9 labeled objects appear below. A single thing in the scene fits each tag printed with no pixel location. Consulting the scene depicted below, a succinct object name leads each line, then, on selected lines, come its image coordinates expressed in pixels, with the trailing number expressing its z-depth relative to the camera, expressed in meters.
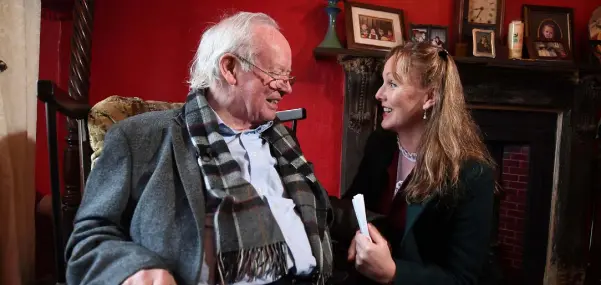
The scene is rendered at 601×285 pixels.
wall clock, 2.52
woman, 1.29
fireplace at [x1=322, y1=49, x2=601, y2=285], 2.41
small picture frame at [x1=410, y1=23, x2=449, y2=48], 2.48
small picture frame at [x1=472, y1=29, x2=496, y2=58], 2.49
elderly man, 1.01
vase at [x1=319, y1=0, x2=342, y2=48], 2.31
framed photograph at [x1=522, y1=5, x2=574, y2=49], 2.60
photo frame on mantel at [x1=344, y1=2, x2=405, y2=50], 2.38
